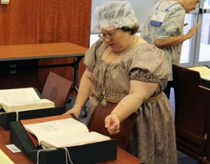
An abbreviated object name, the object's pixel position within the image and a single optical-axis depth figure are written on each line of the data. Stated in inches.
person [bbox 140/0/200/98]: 129.0
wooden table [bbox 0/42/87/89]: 163.2
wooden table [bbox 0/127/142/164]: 68.2
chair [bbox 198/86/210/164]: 87.6
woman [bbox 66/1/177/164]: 85.6
